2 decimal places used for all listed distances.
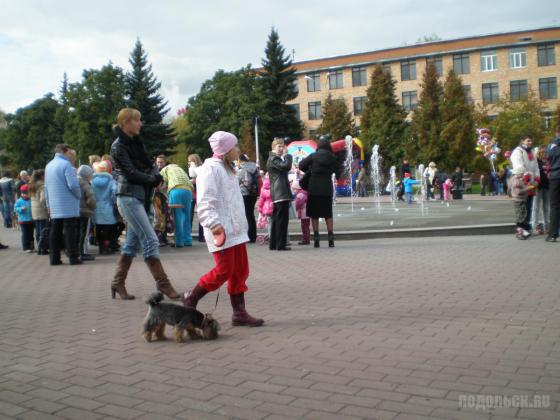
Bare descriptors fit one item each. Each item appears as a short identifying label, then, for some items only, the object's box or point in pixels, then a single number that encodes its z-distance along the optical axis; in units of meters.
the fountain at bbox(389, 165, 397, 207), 34.99
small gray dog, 5.37
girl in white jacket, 5.71
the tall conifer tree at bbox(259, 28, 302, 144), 70.56
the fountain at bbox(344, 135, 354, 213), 46.27
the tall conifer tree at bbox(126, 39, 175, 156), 72.75
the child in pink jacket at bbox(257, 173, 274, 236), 13.20
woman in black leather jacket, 7.12
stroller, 13.92
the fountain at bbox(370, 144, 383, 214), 28.05
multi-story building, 72.62
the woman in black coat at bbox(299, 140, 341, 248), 12.06
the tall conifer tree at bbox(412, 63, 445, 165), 63.19
